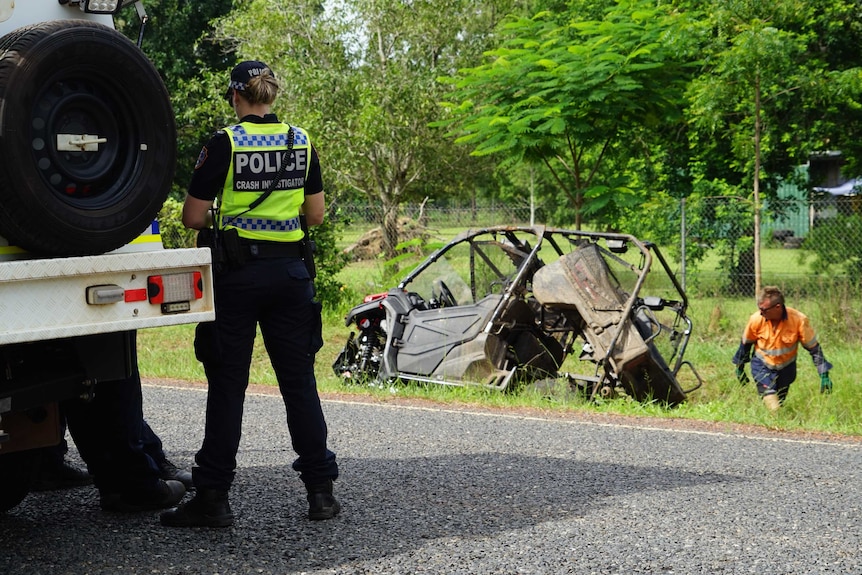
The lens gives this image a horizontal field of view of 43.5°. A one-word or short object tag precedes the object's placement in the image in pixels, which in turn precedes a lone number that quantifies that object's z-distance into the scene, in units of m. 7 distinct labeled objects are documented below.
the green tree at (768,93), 14.48
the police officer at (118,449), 5.25
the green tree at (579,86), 14.77
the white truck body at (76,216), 3.92
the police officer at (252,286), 4.85
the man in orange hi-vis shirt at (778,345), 10.20
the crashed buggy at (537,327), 9.59
